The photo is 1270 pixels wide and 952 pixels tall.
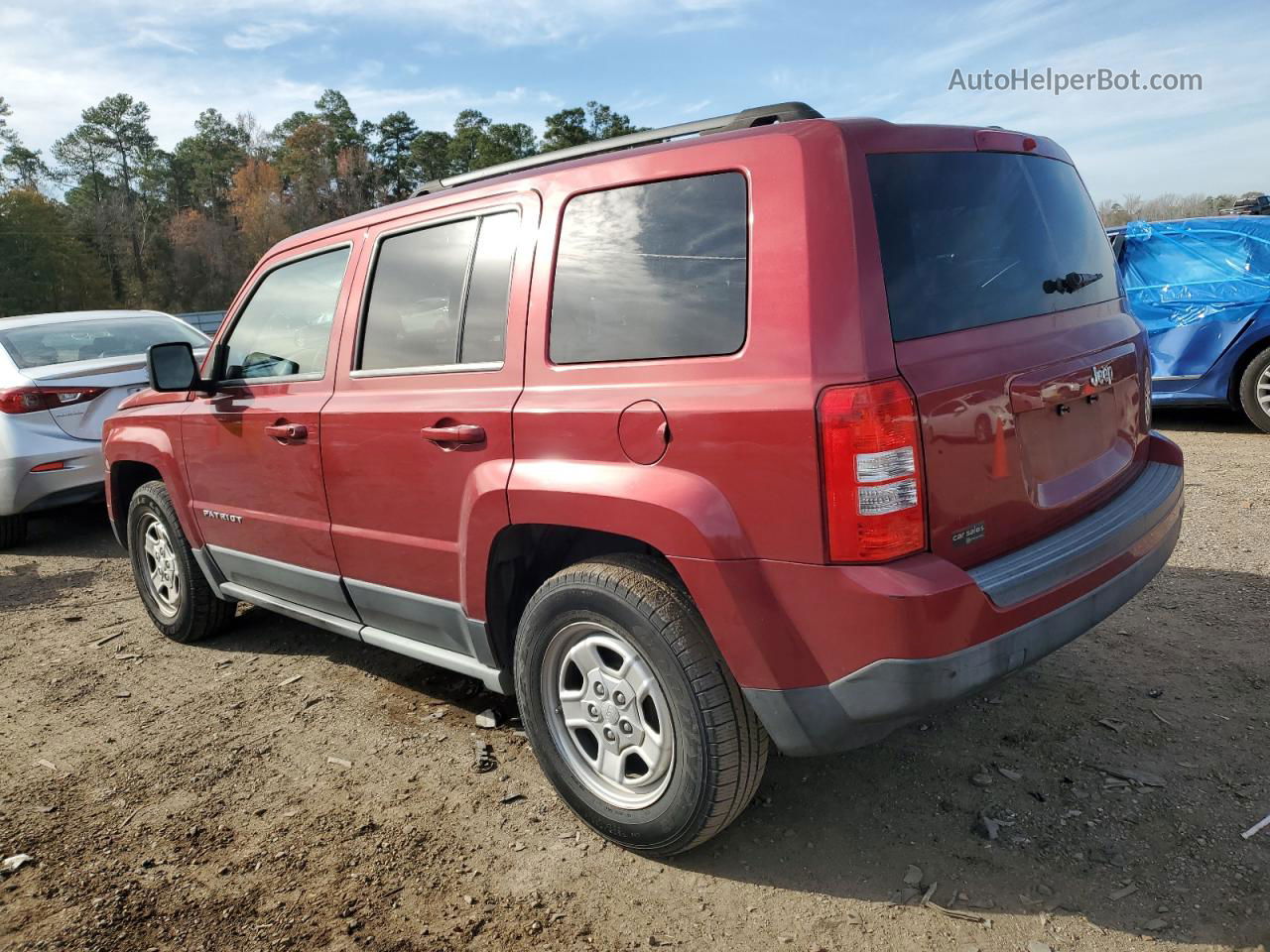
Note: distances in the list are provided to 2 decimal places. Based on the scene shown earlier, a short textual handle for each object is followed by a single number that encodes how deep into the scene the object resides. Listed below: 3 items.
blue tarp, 7.73
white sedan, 6.55
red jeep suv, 2.16
